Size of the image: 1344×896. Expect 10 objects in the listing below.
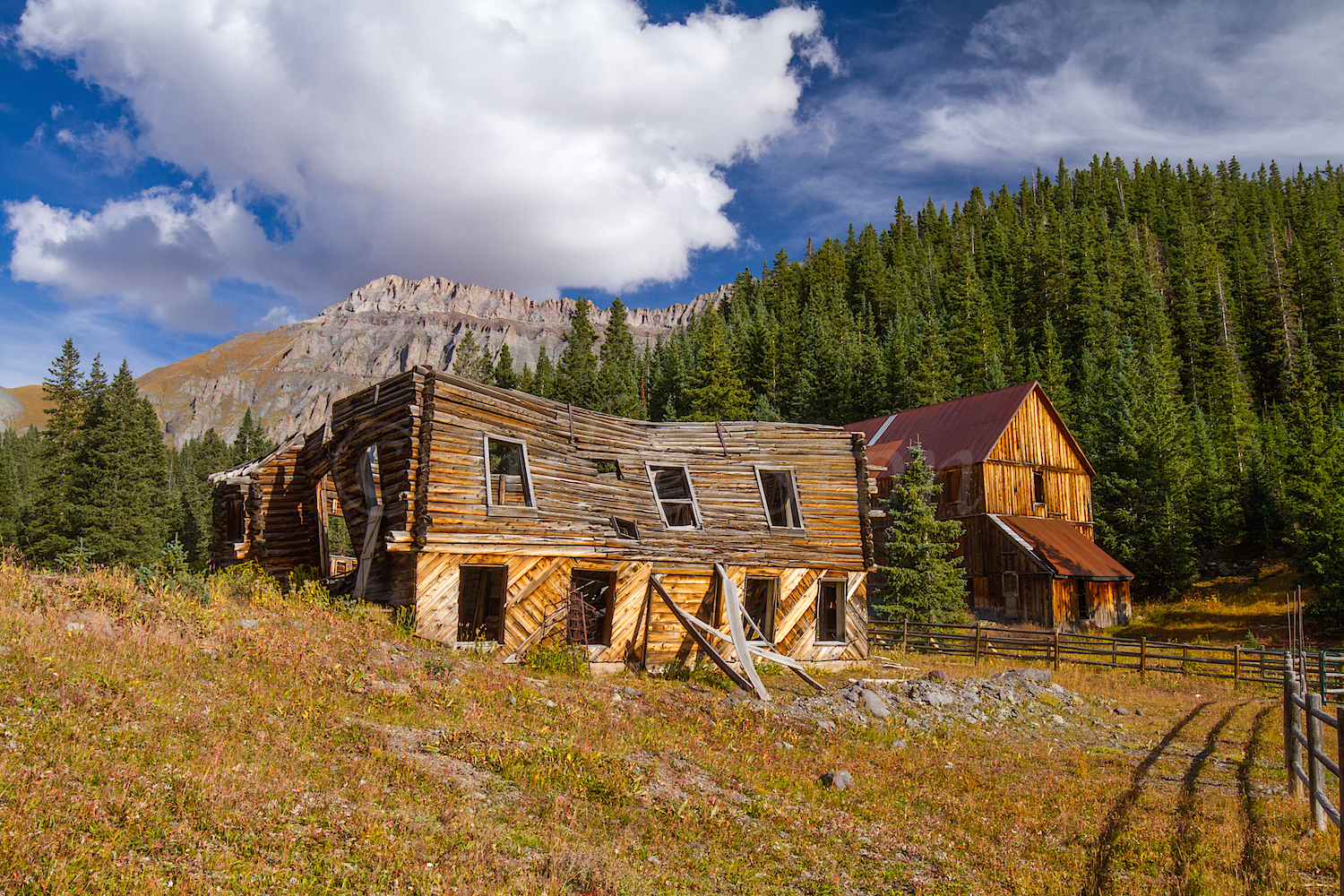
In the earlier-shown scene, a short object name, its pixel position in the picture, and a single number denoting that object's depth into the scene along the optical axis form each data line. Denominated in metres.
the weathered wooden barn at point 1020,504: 35.78
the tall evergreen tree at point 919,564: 31.20
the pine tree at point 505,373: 84.25
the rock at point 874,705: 15.80
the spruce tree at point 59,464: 51.50
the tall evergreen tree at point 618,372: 67.36
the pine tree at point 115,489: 51.19
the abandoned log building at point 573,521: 17.55
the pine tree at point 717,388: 58.57
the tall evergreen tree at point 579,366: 76.81
